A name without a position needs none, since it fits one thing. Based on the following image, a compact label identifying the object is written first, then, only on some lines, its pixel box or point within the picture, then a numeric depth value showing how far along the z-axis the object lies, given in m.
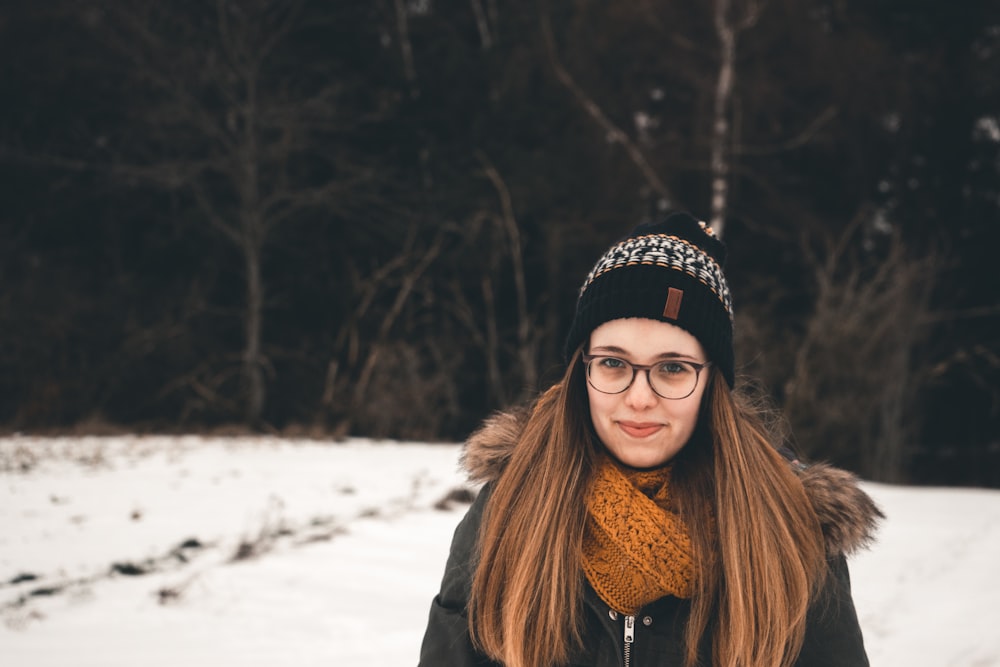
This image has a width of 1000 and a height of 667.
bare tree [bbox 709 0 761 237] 11.15
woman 1.64
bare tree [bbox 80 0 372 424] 10.20
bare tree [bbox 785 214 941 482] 9.11
